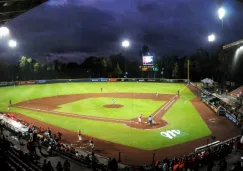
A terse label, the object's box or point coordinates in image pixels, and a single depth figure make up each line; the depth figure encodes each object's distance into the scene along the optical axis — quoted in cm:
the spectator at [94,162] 1483
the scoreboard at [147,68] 7994
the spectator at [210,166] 1339
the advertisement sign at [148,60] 8033
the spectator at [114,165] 1454
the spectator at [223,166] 1320
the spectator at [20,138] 1959
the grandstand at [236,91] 4722
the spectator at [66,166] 1337
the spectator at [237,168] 1110
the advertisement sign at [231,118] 2906
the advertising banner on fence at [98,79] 9525
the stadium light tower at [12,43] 5060
